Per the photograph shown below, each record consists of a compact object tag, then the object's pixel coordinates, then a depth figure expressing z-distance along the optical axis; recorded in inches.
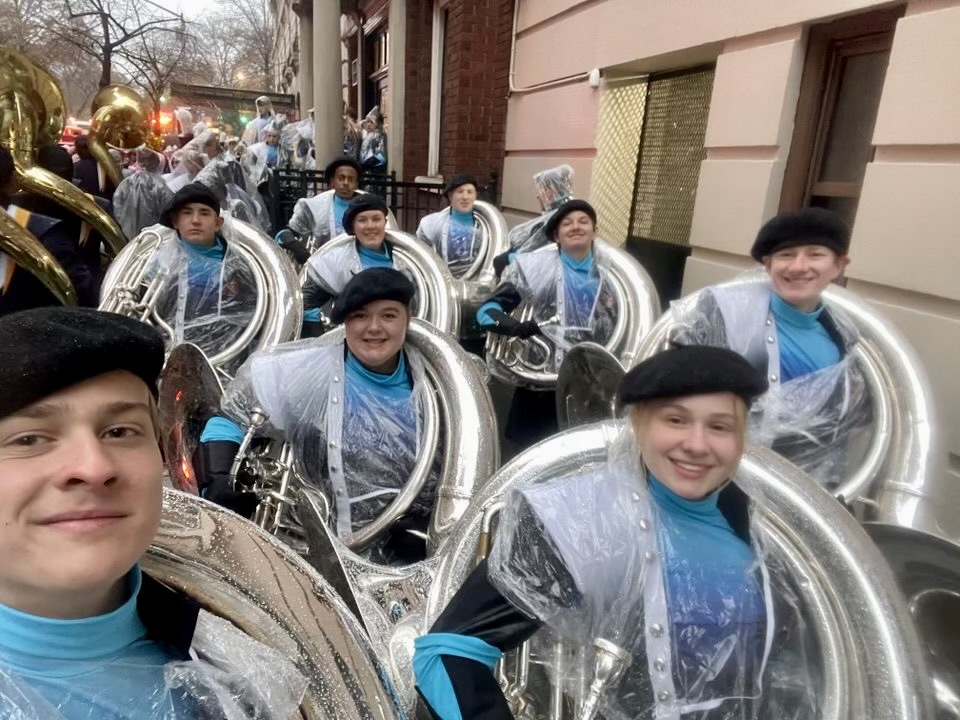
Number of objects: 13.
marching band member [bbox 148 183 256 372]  131.7
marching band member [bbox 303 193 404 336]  165.2
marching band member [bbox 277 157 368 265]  229.3
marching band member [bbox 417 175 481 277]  225.6
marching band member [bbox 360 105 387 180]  447.5
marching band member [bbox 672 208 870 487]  87.4
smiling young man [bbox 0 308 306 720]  28.7
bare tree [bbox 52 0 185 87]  621.0
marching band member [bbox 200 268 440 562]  87.4
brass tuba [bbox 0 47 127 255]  171.3
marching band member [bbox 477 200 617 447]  138.9
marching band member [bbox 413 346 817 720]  52.4
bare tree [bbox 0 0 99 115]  562.9
